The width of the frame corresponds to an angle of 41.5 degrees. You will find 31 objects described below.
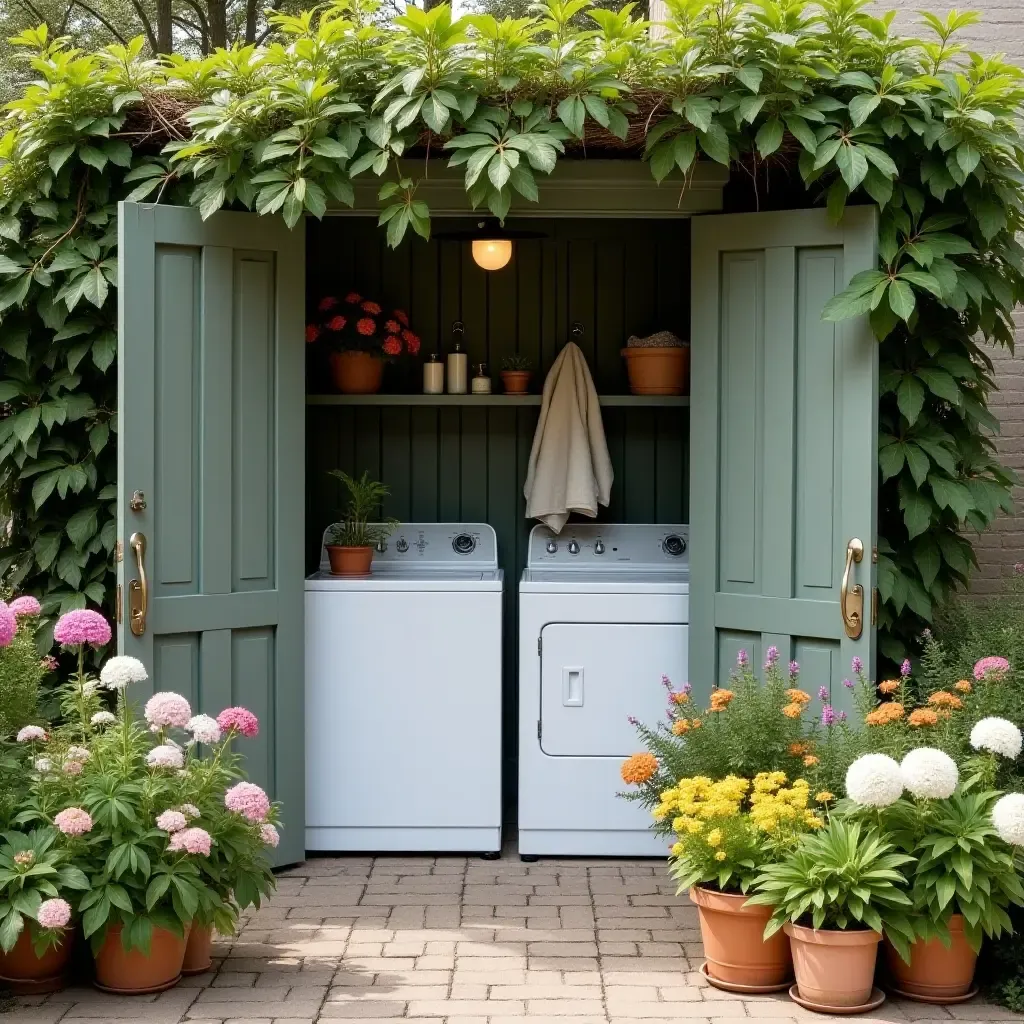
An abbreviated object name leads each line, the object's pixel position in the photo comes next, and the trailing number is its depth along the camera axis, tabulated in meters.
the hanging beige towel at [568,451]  5.09
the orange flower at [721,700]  3.73
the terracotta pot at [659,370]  5.06
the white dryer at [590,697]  4.58
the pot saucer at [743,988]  3.40
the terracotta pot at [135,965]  3.33
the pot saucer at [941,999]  3.33
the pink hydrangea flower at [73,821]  3.12
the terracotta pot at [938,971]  3.30
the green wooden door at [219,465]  4.07
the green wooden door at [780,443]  4.04
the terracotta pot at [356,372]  5.07
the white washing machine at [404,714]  4.61
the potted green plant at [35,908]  3.10
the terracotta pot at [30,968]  3.36
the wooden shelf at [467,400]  4.97
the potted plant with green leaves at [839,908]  3.19
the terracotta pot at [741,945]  3.38
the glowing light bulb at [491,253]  4.94
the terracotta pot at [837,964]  3.22
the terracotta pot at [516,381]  5.25
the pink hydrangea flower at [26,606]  3.67
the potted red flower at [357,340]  5.04
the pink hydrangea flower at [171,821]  3.18
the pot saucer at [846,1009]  3.25
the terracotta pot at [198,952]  3.48
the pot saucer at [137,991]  3.35
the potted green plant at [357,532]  4.83
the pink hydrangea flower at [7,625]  3.38
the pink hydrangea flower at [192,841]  3.14
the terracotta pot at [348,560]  4.82
